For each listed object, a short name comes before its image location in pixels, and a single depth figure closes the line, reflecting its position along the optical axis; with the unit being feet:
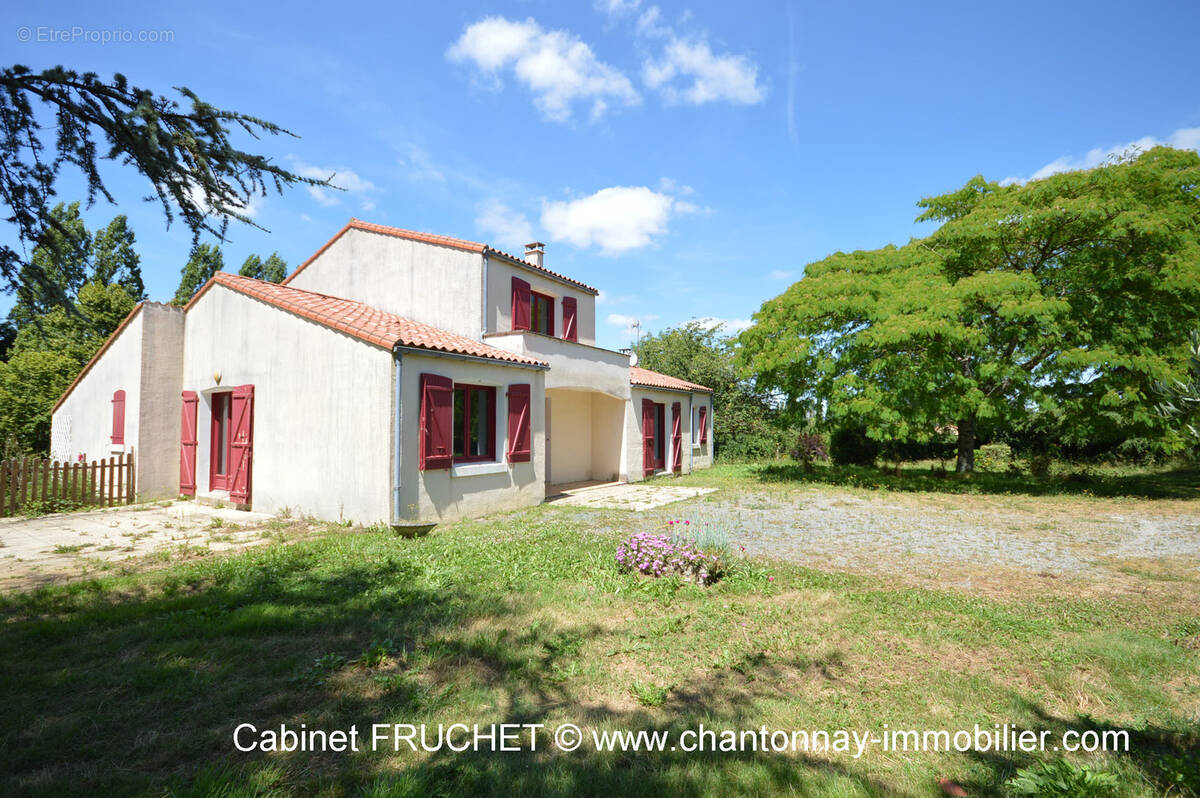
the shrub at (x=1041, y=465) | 56.44
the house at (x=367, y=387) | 29.43
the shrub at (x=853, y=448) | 68.90
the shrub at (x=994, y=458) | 60.80
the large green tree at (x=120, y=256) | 98.68
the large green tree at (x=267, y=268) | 123.95
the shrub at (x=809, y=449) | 61.52
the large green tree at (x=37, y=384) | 51.24
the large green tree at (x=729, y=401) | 79.00
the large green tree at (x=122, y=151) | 12.16
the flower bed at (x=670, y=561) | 19.47
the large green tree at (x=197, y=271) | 109.50
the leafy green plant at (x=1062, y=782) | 7.44
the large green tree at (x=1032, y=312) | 41.81
